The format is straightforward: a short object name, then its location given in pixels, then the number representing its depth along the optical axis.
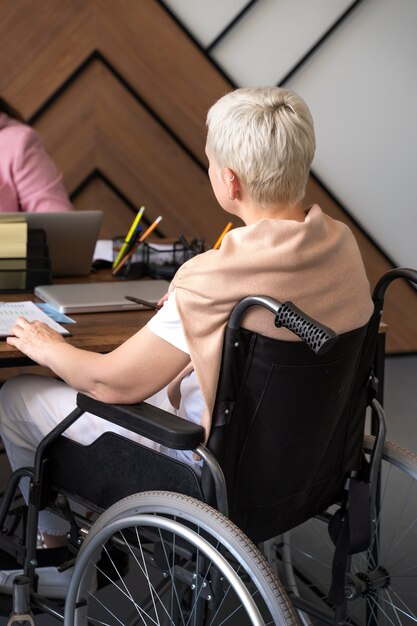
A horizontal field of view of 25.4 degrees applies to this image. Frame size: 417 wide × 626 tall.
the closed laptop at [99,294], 2.13
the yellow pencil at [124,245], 2.47
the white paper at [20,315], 1.92
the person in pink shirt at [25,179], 2.87
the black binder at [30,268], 2.25
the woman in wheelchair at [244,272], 1.47
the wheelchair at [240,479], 1.45
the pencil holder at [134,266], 2.48
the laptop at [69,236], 2.32
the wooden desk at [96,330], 1.80
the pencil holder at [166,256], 2.51
